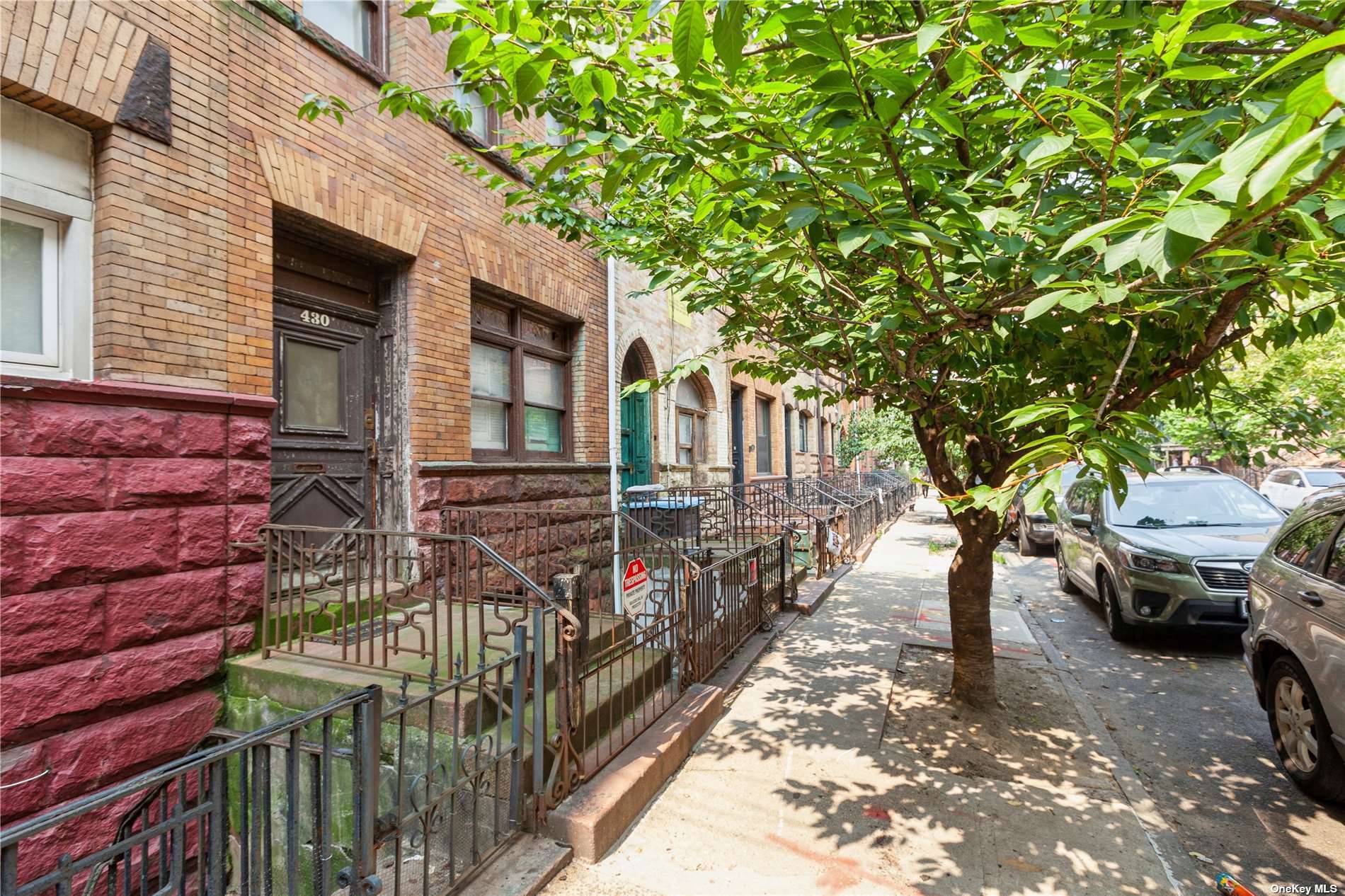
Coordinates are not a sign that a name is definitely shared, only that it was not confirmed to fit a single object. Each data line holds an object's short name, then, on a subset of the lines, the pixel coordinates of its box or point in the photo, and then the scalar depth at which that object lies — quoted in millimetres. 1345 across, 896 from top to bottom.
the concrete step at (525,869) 2859
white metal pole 8734
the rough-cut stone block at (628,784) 3164
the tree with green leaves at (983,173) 1882
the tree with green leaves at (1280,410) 5371
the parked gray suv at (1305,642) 3514
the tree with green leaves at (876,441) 21562
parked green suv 6207
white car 17062
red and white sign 4094
